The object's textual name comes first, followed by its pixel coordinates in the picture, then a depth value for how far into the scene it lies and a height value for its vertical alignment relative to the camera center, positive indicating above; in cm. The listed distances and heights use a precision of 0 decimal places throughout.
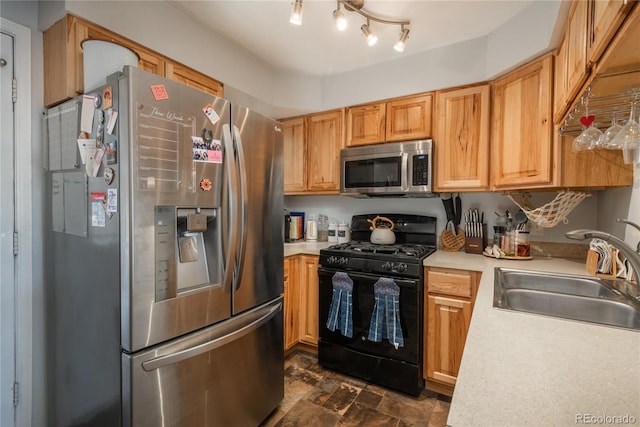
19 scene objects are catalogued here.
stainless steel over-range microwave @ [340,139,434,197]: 225 +31
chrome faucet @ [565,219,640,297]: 112 -13
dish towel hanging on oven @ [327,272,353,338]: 219 -73
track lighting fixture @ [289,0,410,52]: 152 +109
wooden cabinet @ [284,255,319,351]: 245 -78
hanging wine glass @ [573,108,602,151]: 117 +28
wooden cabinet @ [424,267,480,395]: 192 -74
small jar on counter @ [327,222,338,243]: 297 -25
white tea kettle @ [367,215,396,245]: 251 -24
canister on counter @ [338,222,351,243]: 293 -25
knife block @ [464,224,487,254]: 227 -27
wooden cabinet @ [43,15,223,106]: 141 +74
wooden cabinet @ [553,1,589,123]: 101 +61
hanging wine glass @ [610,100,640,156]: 97 +24
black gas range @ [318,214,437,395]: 202 -73
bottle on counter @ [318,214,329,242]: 311 -23
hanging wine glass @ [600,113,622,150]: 107 +27
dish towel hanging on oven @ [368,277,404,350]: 203 -74
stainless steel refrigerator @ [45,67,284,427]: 114 -22
